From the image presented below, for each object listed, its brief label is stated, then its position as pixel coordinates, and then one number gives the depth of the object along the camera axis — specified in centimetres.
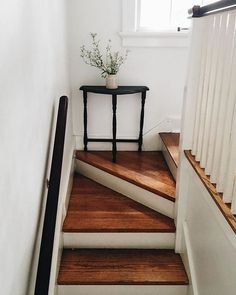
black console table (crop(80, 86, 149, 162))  254
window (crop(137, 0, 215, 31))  263
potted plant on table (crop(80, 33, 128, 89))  261
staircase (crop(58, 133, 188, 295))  188
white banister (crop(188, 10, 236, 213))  124
